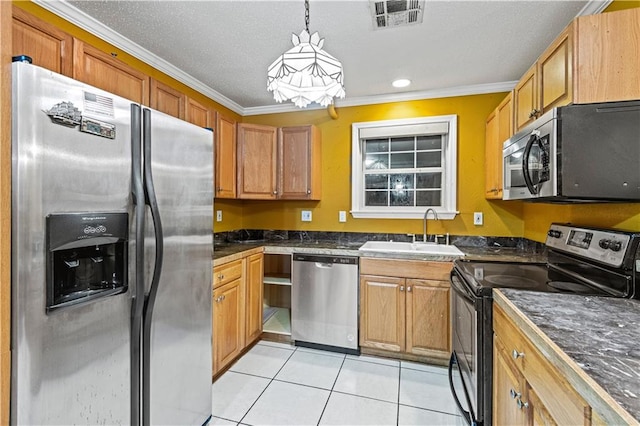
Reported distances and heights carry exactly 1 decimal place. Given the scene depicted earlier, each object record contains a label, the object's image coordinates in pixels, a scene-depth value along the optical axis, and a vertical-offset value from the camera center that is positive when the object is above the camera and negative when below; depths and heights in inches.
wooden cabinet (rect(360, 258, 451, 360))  91.0 -31.0
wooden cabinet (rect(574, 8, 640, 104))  49.8 +26.8
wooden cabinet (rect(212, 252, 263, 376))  82.7 -30.7
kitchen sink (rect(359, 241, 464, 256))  100.0 -13.4
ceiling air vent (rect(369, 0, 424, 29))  65.0 +46.1
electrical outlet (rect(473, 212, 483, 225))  110.7 -2.7
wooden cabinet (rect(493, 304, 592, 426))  29.4 -21.9
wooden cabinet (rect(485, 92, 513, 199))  89.0 +23.1
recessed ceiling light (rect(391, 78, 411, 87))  105.0 +46.8
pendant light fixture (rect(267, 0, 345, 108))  52.8 +25.4
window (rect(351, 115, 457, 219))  114.5 +17.9
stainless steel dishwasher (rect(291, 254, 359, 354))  99.3 -31.8
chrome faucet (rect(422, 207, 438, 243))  114.3 -3.7
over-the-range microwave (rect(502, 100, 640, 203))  49.6 +10.4
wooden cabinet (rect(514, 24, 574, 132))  54.1 +27.9
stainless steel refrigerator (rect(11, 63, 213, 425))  35.4 -7.3
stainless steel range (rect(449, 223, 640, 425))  48.2 -14.0
